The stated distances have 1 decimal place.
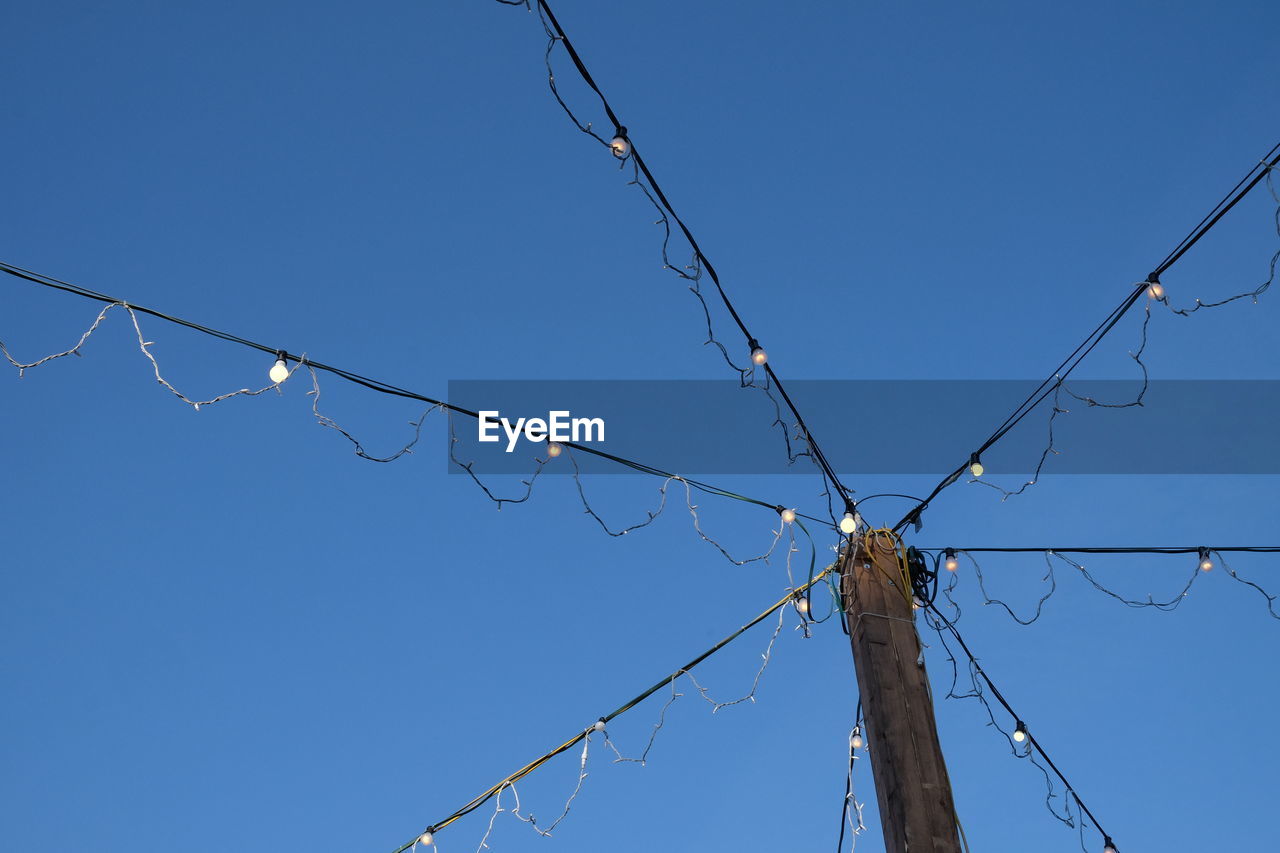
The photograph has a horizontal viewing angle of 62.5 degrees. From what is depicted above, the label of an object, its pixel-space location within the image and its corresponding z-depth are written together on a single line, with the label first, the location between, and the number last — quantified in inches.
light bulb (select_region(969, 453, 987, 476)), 134.7
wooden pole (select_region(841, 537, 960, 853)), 102.3
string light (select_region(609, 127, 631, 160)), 99.7
